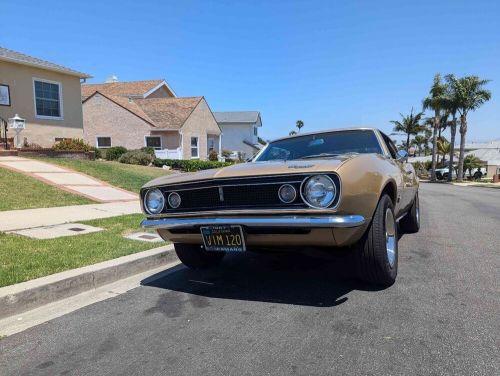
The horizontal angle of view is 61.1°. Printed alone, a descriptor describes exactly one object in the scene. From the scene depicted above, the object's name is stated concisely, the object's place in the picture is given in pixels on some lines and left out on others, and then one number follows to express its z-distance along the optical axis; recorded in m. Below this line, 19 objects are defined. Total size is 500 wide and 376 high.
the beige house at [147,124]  28.55
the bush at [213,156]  31.30
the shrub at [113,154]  22.81
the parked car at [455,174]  43.59
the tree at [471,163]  47.00
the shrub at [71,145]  17.31
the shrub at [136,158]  21.50
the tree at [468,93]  36.81
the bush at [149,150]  25.18
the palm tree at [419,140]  76.11
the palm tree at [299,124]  92.12
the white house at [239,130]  52.38
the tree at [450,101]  37.59
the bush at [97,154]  21.31
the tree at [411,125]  56.16
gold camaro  3.34
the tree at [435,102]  38.69
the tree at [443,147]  55.57
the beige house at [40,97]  17.48
